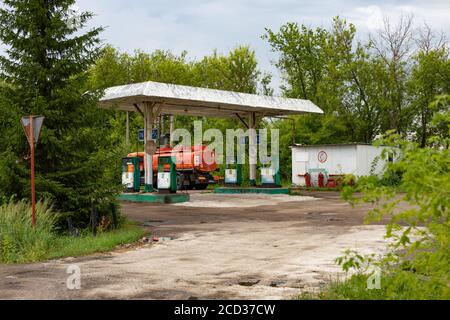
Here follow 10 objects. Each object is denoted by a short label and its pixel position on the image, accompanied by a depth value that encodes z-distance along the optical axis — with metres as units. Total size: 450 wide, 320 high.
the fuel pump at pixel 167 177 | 25.00
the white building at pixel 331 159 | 33.12
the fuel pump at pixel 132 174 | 26.94
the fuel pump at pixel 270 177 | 30.66
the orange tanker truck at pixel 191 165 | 35.28
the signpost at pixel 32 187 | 11.82
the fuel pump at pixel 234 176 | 32.56
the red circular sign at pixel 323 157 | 34.56
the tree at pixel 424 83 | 41.25
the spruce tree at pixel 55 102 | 13.94
